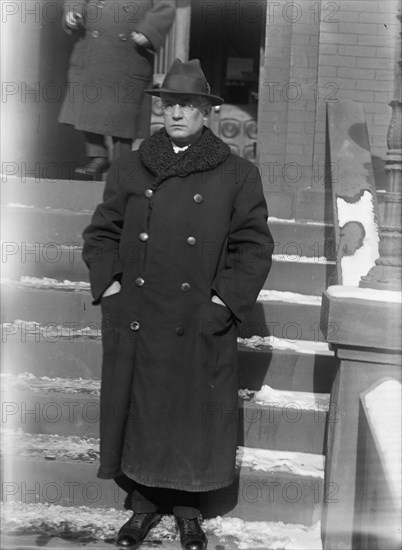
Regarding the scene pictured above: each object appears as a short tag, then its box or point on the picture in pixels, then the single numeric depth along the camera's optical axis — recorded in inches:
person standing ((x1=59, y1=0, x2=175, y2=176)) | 239.1
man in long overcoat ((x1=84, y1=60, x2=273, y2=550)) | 142.0
